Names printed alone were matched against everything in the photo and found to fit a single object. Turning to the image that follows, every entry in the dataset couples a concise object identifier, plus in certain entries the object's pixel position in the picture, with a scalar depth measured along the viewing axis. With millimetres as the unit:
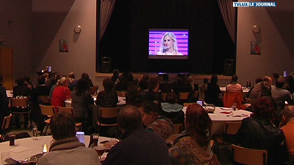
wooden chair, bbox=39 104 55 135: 7137
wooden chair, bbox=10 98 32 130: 8445
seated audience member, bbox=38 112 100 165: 2713
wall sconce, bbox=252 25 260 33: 13445
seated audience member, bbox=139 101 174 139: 3983
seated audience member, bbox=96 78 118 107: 7219
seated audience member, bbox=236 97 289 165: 4230
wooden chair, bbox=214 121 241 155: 5789
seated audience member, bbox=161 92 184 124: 5531
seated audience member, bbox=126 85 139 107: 6119
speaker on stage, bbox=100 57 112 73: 14320
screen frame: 15195
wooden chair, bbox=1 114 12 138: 5880
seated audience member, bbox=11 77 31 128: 8578
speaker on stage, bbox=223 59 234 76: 13875
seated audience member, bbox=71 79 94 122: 7090
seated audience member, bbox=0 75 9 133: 6672
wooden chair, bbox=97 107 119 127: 7105
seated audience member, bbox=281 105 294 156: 4293
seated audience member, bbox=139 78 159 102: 6716
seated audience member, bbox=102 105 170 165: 2879
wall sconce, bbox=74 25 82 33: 14070
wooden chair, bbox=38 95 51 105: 8748
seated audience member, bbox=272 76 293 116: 7198
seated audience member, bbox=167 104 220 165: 3227
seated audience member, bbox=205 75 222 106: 9508
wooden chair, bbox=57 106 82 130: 6935
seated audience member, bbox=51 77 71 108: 7602
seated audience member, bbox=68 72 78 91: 9266
